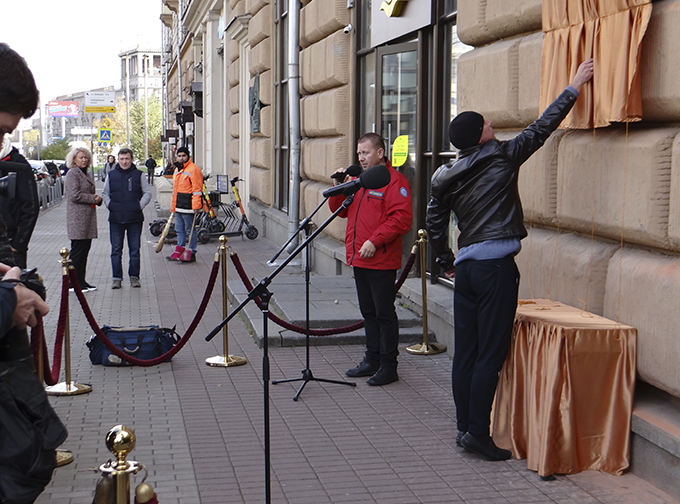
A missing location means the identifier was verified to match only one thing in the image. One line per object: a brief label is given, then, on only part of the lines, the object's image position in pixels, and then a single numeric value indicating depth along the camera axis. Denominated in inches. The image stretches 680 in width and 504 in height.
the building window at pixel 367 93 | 408.8
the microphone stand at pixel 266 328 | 148.6
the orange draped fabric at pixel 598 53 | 179.9
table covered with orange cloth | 179.6
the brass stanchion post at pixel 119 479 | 105.8
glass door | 350.0
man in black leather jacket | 188.1
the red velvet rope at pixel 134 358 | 252.1
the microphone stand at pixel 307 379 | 250.4
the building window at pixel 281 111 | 603.8
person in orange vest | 546.0
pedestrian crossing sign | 1566.2
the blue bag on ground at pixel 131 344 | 280.4
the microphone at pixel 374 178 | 168.7
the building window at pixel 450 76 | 315.6
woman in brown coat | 413.1
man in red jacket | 244.5
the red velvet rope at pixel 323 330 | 274.9
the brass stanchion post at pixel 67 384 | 245.6
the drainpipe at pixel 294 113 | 503.2
